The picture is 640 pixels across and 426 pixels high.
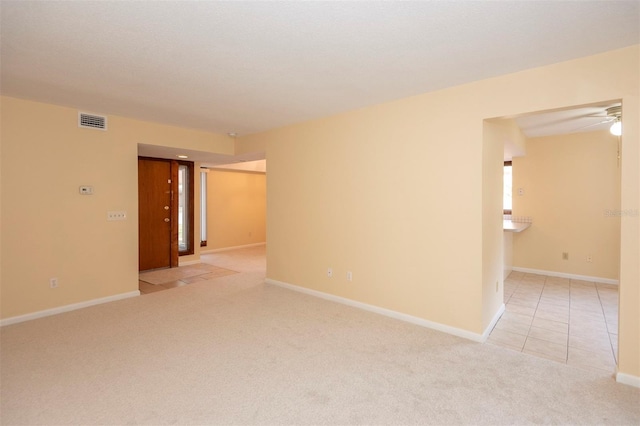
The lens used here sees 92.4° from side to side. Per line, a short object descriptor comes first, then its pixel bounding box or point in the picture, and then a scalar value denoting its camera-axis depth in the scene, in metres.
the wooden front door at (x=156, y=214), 6.00
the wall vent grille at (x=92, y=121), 3.96
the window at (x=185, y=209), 6.83
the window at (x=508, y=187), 6.32
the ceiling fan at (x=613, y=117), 3.58
